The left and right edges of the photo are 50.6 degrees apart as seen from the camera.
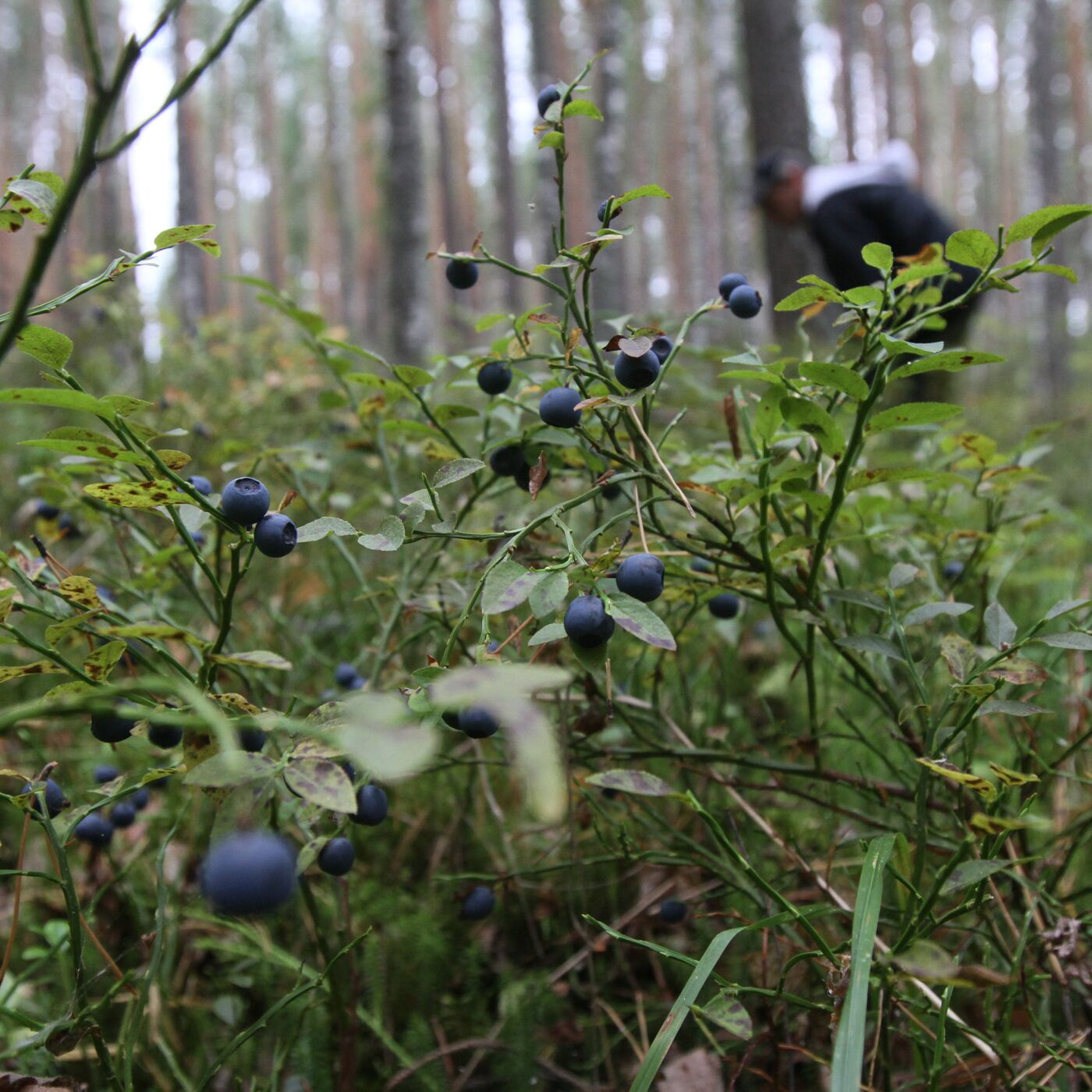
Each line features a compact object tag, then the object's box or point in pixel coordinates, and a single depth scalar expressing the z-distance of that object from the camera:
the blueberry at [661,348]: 0.24
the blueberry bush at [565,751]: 0.19
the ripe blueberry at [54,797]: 0.22
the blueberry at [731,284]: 0.24
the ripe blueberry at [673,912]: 0.26
